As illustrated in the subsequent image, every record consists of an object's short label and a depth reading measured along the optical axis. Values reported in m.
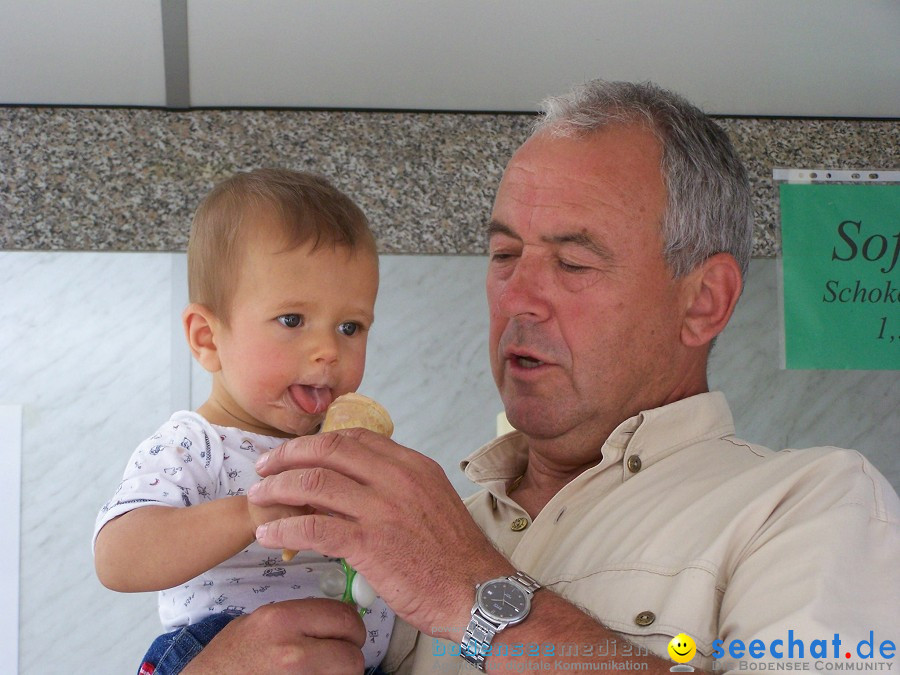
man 1.26
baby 1.49
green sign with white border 2.50
